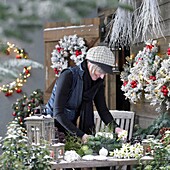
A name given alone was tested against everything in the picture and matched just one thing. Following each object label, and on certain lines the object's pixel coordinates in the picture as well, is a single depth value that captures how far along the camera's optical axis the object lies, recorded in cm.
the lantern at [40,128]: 575
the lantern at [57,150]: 541
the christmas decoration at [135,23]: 800
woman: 660
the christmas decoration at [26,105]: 1229
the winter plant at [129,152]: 559
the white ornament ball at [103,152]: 559
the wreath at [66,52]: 1065
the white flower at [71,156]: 536
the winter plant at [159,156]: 552
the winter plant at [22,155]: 501
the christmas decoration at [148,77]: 800
